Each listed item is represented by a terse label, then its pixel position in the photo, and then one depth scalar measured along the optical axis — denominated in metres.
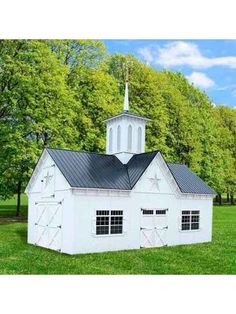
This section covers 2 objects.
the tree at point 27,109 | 18.88
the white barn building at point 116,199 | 12.80
